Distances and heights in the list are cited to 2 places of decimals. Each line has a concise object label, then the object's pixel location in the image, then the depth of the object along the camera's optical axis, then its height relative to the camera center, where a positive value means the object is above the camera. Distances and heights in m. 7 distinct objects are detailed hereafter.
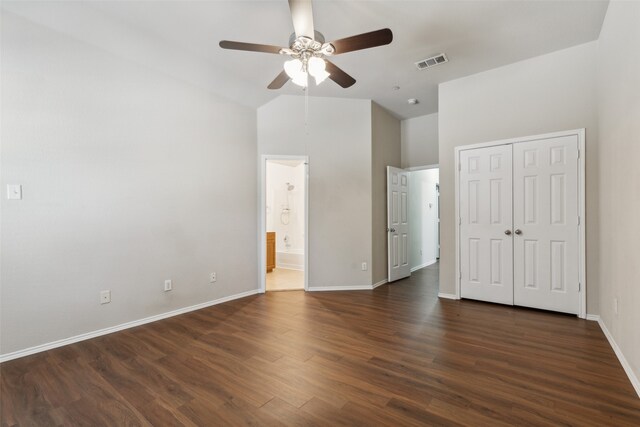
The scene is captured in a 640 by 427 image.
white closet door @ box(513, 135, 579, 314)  3.38 -0.14
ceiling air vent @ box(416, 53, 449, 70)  3.51 +1.85
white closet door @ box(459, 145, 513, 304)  3.79 -0.16
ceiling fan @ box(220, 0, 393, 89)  2.15 +1.30
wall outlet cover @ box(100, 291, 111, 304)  3.02 -0.85
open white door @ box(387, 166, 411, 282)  5.23 -0.19
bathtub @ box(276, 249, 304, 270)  6.79 -1.08
